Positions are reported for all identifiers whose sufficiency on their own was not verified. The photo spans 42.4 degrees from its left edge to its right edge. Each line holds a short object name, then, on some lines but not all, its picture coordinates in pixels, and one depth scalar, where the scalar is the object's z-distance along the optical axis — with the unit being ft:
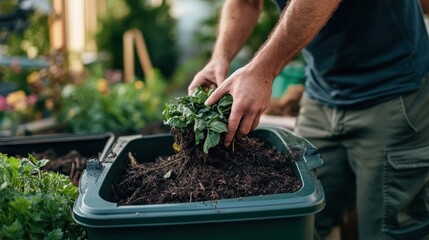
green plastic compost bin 4.59
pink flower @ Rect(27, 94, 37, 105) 14.39
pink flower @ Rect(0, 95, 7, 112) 13.69
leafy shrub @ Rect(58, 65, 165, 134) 13.35
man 6.75
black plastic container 8.67
